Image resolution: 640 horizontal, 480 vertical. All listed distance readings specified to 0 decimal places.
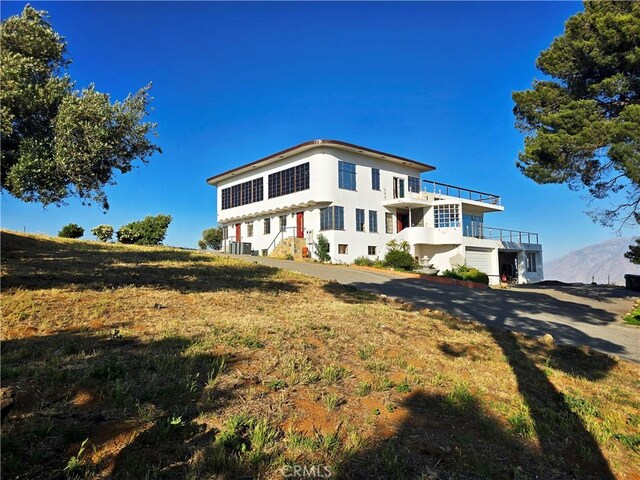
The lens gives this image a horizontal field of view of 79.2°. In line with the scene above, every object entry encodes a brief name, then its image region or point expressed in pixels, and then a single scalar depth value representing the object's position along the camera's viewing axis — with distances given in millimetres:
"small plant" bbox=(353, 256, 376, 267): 26264
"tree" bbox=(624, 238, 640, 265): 22691
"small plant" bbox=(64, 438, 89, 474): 2553
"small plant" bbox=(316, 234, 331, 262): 26406
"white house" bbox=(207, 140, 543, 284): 27656
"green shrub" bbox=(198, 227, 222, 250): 44750
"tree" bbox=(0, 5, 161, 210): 7617
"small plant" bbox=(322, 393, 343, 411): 3849
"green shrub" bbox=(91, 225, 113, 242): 31016
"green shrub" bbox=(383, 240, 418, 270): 25188
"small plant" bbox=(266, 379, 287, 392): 4066
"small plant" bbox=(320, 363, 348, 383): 4475
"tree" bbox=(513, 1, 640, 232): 15344
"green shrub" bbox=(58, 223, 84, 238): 27627
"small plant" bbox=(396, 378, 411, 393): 4449
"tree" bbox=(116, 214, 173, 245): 31219
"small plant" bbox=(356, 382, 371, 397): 4219
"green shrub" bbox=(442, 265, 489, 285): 23266
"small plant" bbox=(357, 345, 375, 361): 5395
